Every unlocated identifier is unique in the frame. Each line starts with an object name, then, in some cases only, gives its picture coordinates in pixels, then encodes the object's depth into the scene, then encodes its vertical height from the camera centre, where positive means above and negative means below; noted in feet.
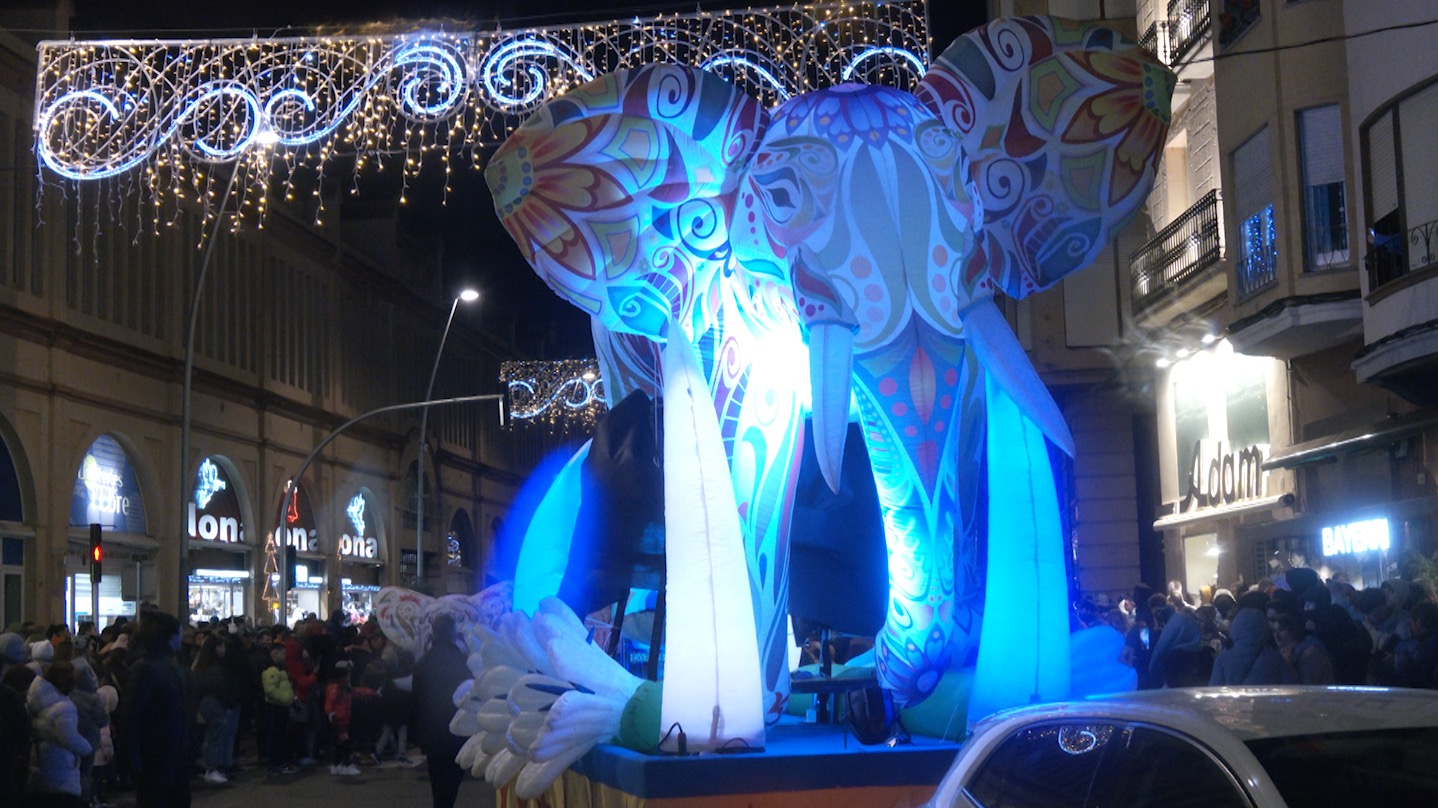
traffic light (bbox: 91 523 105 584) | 81.61 +1.68
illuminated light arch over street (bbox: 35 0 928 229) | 48.24 +14.53
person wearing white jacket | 36.04 -3.35
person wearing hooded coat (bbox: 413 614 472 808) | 38.37 -2.90
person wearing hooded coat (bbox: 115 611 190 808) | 35.96 -2.75
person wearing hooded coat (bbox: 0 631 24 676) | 38.88 -1.35
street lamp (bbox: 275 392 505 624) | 108.22 +5.84
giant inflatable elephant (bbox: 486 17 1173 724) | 28.99 +6.05
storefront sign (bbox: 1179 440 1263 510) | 78.07 +4.00
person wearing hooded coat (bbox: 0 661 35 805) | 31.63 -2.75
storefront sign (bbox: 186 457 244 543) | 118.73 +5.53
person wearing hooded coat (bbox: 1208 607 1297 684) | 35.76 -2.02
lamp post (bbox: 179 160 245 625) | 88.63 +5.48
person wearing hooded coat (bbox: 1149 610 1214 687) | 42.52 -2.36
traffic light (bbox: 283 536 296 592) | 115.03 +1.43
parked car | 15.19 -1.82
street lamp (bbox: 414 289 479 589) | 142.82 +6.04
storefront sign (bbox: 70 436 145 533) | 100.99 +5.95
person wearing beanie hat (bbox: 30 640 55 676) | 47.01 -1.73
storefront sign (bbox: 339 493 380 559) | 155.06 +4.06
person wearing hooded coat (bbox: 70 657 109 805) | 43.98 -2.92
